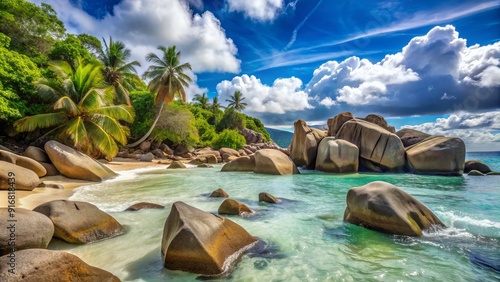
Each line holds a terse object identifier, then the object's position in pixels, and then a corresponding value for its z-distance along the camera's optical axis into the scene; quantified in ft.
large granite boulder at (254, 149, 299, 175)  52.26
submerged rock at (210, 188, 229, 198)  28.53
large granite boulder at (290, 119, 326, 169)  65.41
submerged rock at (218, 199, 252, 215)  20.88
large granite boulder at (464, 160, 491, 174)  62.54
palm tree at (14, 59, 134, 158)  44.60
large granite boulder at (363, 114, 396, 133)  71.31
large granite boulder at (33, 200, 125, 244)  14.25
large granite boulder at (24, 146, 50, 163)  37.47
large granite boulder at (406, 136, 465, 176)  54.60
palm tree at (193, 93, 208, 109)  175.01
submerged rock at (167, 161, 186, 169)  64.70
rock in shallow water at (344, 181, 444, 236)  16.60
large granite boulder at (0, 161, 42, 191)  24.70
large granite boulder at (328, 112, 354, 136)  73.72
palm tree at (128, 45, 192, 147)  85.97
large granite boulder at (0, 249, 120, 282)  7.95
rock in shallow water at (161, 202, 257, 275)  11.29
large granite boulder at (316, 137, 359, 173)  57.93
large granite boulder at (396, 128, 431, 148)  65.77
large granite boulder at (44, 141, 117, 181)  36.63
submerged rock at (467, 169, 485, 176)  58.08
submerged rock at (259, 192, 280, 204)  25.93
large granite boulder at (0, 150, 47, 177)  29.78
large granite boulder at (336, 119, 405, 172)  59.36
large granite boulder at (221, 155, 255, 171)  58.03
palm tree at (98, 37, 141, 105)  82.58
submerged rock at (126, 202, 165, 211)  21.86
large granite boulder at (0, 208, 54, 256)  11.18
